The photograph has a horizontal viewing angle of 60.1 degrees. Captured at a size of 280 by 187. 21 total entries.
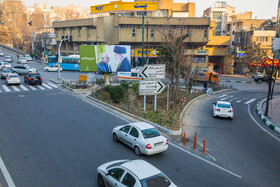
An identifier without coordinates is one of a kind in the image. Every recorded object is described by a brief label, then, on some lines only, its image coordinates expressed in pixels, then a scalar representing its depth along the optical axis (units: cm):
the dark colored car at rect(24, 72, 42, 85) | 3058
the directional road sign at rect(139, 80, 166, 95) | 1800
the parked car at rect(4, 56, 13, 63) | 5866
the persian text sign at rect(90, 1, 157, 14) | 5378
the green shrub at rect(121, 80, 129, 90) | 2694
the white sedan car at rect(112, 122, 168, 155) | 1090
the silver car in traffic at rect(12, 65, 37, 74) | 3856
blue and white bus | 4997
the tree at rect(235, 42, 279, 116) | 2053
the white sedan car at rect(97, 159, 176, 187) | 688
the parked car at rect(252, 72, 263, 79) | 4753
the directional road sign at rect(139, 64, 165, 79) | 1819
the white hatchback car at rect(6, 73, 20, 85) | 2961
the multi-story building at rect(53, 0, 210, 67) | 5453
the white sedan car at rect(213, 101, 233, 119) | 1927
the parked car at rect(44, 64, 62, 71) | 4769
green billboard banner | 3119
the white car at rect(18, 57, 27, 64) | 5755
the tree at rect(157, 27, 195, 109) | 2229
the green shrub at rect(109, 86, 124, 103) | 2198
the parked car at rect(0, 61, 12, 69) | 4468
